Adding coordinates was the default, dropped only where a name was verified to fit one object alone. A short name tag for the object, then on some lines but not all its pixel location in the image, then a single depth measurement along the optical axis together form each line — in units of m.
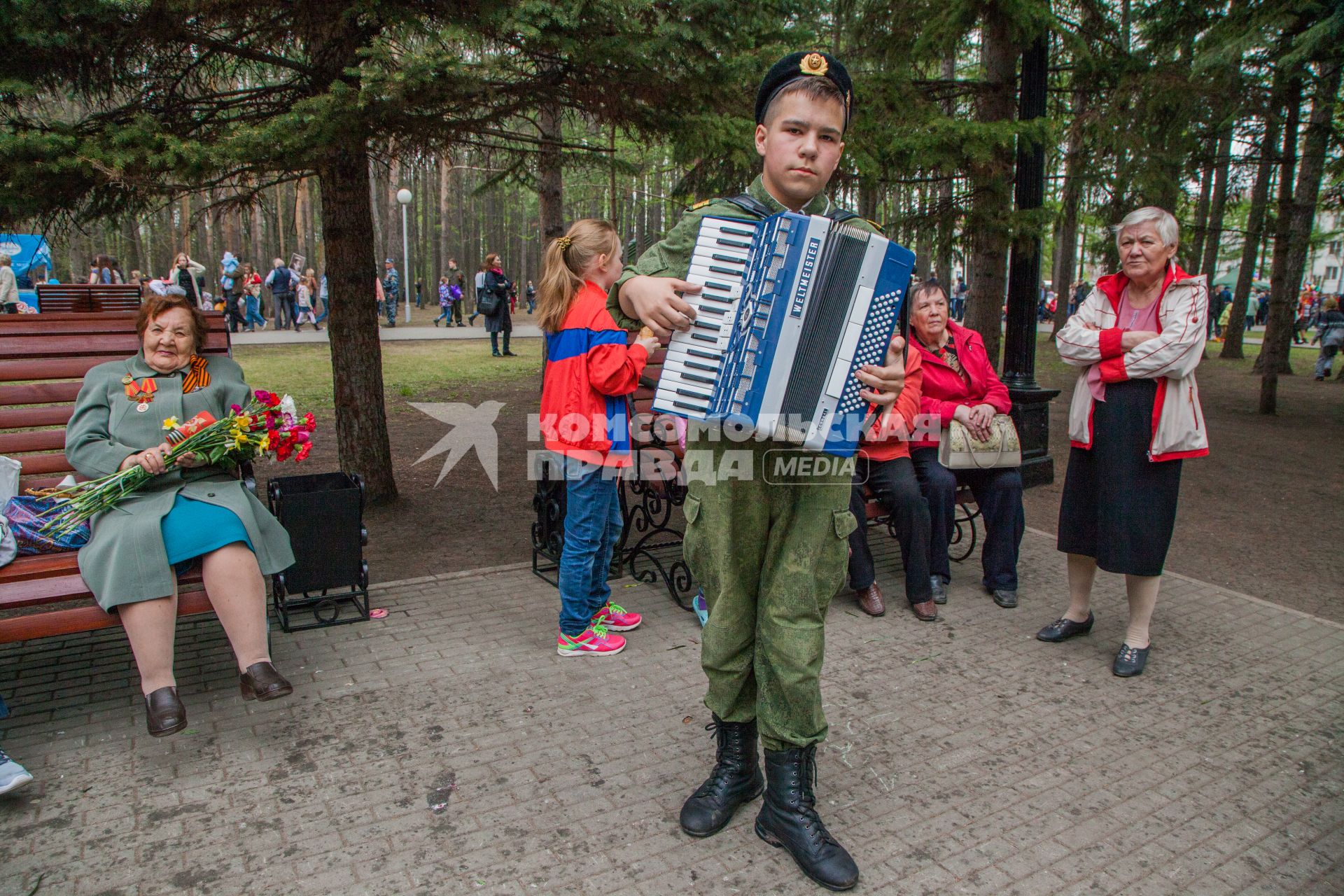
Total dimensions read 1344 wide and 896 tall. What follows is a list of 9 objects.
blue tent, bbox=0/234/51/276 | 16.03
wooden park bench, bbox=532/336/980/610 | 5.07
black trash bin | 4.36
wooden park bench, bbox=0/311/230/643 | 3.34
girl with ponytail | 4.07
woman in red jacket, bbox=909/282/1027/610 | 4.97
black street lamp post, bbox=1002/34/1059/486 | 6.70
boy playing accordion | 2.53
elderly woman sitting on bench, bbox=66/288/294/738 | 3.33
